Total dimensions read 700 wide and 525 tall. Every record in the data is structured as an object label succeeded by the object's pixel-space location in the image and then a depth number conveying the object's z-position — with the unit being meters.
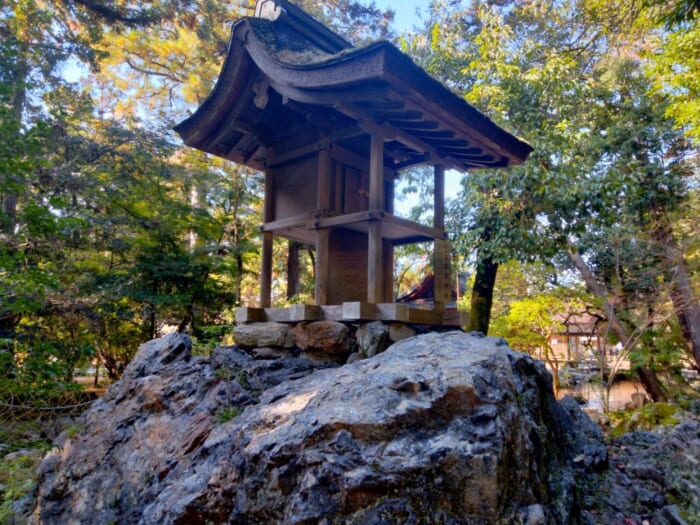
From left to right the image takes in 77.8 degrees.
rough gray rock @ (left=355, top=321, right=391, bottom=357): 3.95
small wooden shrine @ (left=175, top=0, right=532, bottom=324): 3.93
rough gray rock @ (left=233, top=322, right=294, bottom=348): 4.55
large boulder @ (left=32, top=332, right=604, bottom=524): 2.07
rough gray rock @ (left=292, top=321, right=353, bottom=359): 4.16
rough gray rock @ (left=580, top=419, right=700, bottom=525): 2.83
